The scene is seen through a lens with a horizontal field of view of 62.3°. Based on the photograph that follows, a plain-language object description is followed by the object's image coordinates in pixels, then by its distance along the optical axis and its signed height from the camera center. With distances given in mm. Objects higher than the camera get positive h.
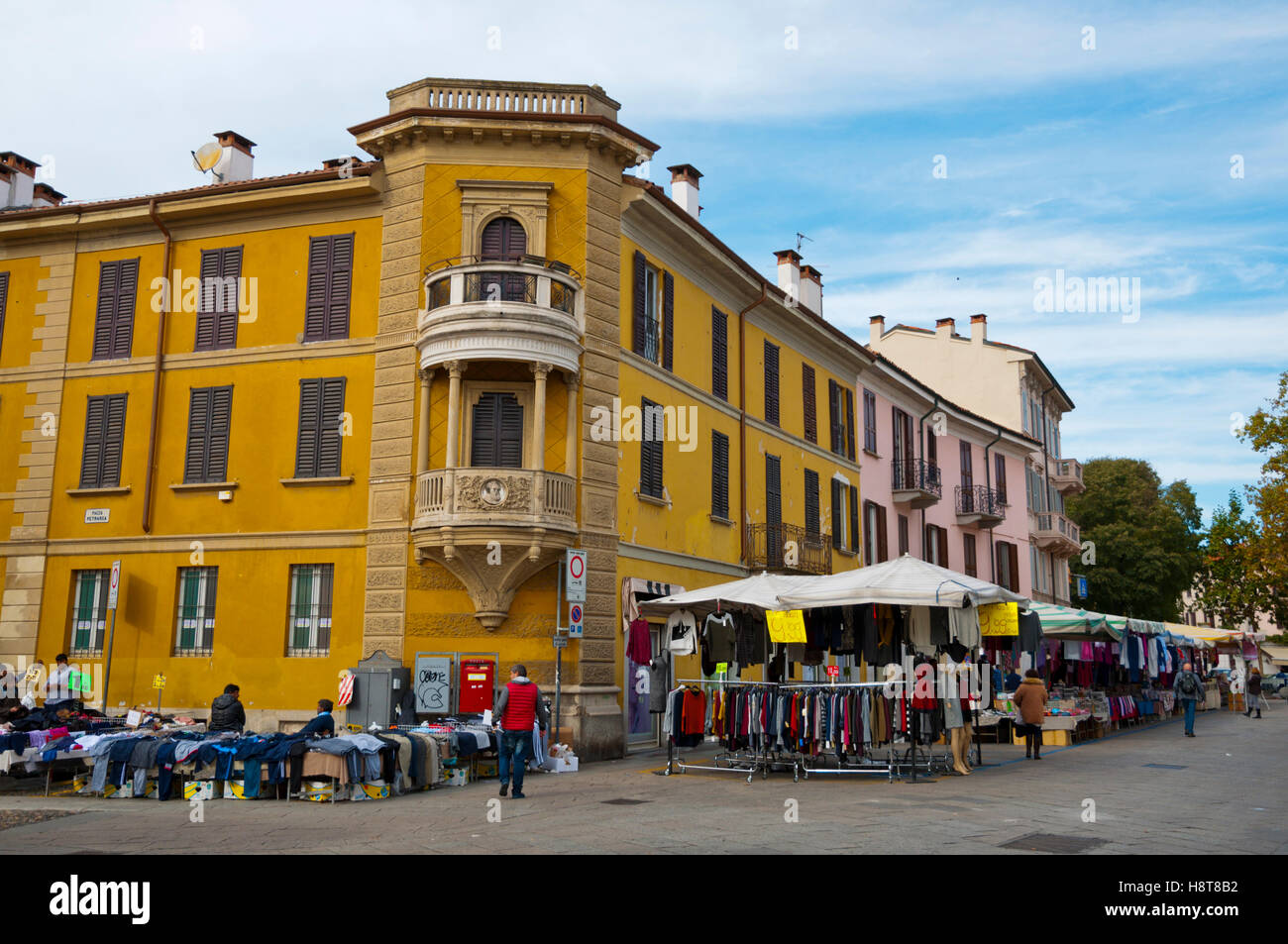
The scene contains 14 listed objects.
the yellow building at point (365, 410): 19031 +4593
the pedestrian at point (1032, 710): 18783 -977
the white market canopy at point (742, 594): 16406 +873
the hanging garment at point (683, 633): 17422 +282
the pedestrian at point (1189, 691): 24988 -837
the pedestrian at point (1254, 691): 34031 -1112
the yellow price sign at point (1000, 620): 16656 +527
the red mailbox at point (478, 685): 18562 -643
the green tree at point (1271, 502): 27703 +4000
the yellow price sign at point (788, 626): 15953 +376
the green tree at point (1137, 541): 49344 +5363
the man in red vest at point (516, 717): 13766 -879
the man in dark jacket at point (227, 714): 15117 -964
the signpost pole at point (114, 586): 17766 +968
